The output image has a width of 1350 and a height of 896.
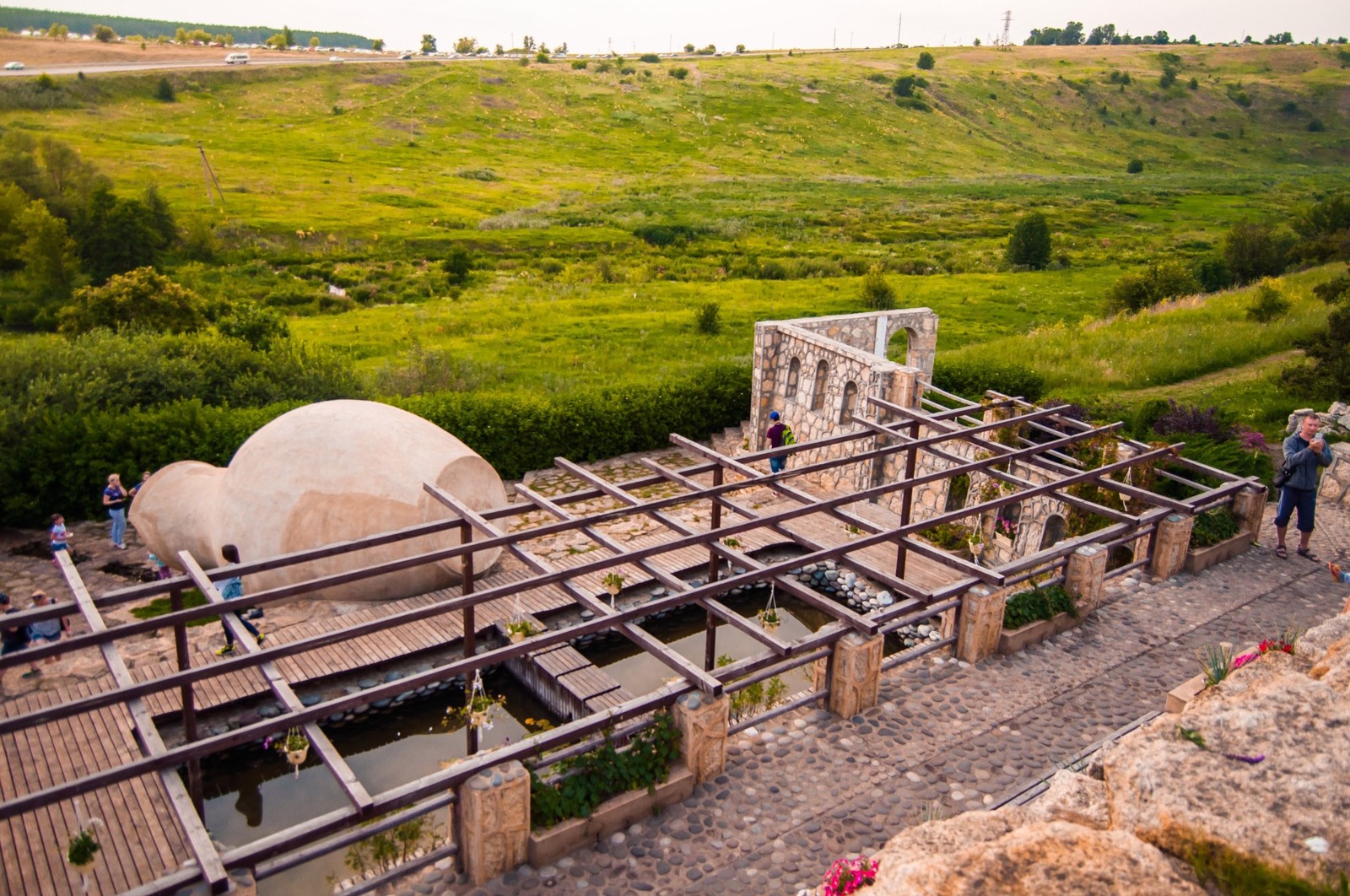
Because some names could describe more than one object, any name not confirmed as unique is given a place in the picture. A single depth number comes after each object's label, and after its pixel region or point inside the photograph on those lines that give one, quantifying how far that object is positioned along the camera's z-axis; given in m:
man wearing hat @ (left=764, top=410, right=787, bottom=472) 20.55
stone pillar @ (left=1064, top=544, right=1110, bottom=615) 14.11
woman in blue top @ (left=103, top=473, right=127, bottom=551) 17.08
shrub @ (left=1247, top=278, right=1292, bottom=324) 32.12
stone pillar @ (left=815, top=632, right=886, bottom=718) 11.55
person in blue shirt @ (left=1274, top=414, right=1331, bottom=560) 15.46
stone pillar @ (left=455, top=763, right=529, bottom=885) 8.76
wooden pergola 8.32
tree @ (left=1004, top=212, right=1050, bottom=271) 49.47
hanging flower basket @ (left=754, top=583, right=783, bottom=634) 14.16
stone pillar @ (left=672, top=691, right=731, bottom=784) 10.21
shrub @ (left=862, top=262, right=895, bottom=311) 38.16
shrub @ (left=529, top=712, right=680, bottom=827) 9.32
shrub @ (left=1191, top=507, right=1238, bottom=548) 16.19
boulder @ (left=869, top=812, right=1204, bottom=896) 5.30
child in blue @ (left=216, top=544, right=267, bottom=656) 13.67
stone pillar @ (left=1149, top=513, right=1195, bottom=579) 15.48
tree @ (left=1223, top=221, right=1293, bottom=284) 43.22
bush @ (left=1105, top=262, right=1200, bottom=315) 37.84
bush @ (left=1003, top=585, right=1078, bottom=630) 13.51
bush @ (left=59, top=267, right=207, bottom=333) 28.52
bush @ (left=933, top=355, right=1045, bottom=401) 25.50
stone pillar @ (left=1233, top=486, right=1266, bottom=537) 16.80
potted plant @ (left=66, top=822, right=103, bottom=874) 8.27
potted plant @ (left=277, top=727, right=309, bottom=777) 9.85
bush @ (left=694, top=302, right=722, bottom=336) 33.81
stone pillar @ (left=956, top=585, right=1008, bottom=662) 12.81
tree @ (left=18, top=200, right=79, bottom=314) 36.72
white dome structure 14.92
